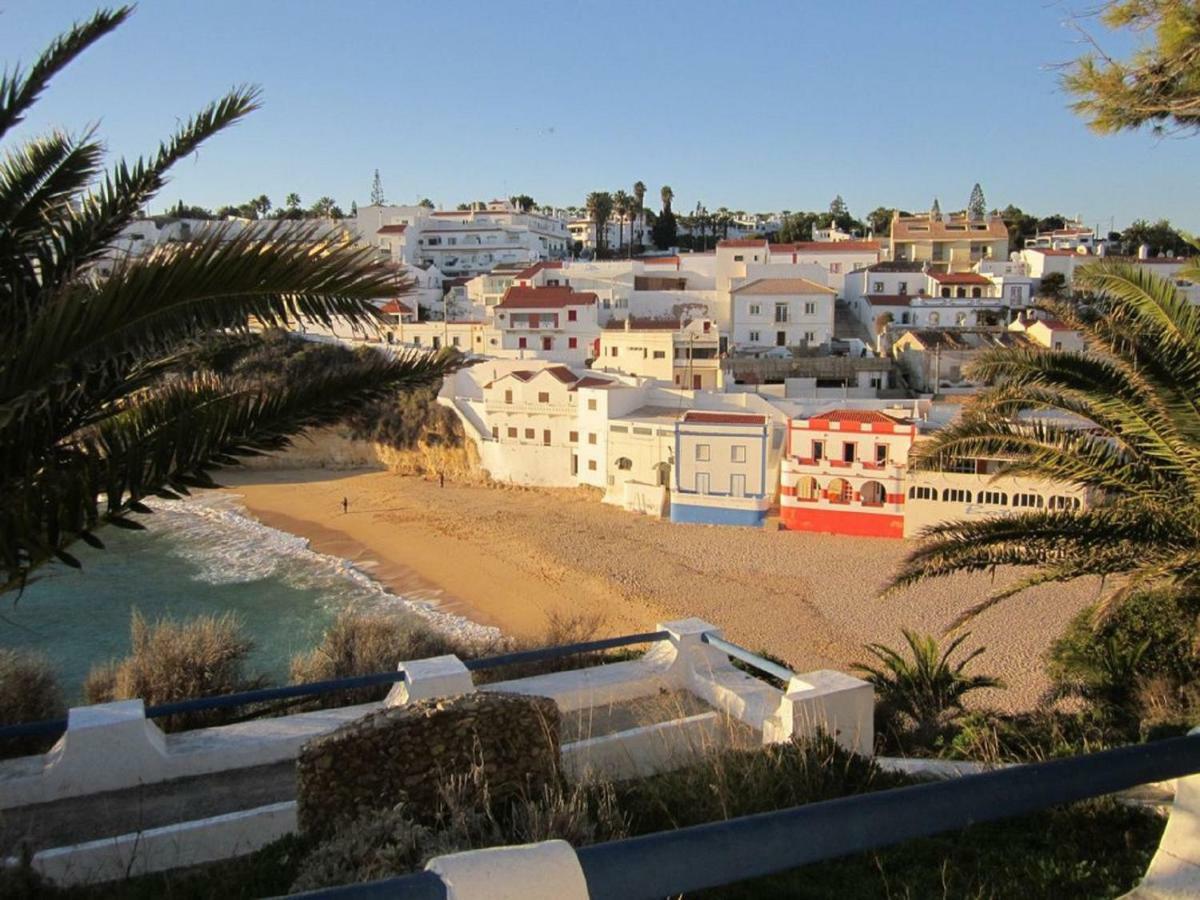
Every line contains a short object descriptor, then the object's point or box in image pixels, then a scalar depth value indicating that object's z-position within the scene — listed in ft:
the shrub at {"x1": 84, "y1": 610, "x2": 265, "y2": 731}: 33.63
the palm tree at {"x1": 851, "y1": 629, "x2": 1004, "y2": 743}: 35.83
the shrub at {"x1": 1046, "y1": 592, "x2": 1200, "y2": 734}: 32.45
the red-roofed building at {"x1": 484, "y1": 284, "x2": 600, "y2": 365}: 167.63
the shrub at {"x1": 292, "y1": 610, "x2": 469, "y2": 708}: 39.75
